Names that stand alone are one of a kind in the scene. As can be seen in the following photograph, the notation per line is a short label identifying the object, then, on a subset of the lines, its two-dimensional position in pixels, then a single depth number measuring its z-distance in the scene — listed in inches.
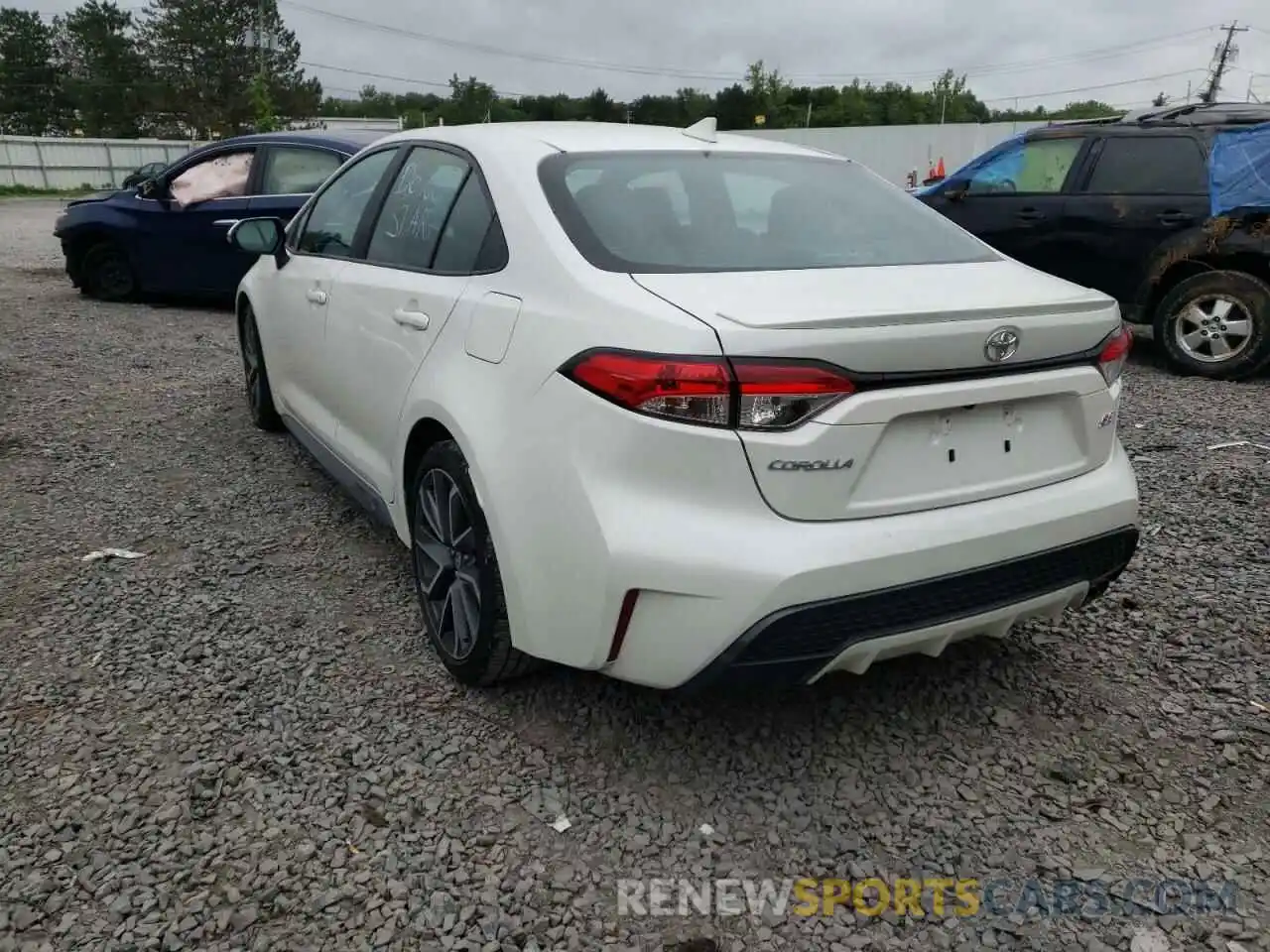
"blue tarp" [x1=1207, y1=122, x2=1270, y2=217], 254.1
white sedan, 83.5
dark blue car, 335.3
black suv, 256.2
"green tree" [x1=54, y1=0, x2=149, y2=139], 2513.5
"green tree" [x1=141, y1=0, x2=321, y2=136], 2375.7
